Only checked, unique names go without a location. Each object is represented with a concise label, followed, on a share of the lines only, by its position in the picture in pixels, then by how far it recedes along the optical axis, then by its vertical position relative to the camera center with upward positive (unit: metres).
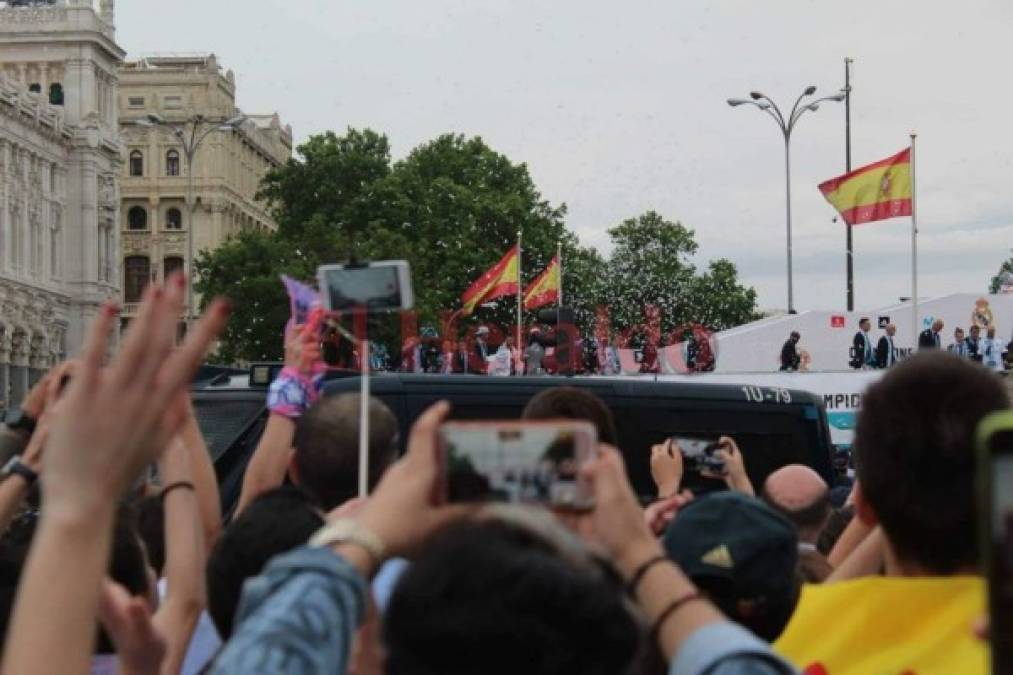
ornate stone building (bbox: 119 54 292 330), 100.69 +9.49
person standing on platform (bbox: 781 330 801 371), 33.97 -0.18
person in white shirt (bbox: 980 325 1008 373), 31.94 -0.13
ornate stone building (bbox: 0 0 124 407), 75.69 +7.50
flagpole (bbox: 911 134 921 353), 23.87 +1.30
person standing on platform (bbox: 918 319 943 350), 31.04 +0.12
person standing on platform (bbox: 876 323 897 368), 32.56 -0.11
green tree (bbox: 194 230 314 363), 48.69 +1.77
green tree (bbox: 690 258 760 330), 90.06 +2.26
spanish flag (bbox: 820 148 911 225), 28.20 +2.38
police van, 8.70 -0.35
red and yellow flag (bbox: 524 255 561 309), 39.08 +1.24
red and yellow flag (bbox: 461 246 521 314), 36.47 +1.28
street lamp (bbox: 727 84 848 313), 42.75 +5.52
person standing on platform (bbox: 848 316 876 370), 33.56 -0.11
